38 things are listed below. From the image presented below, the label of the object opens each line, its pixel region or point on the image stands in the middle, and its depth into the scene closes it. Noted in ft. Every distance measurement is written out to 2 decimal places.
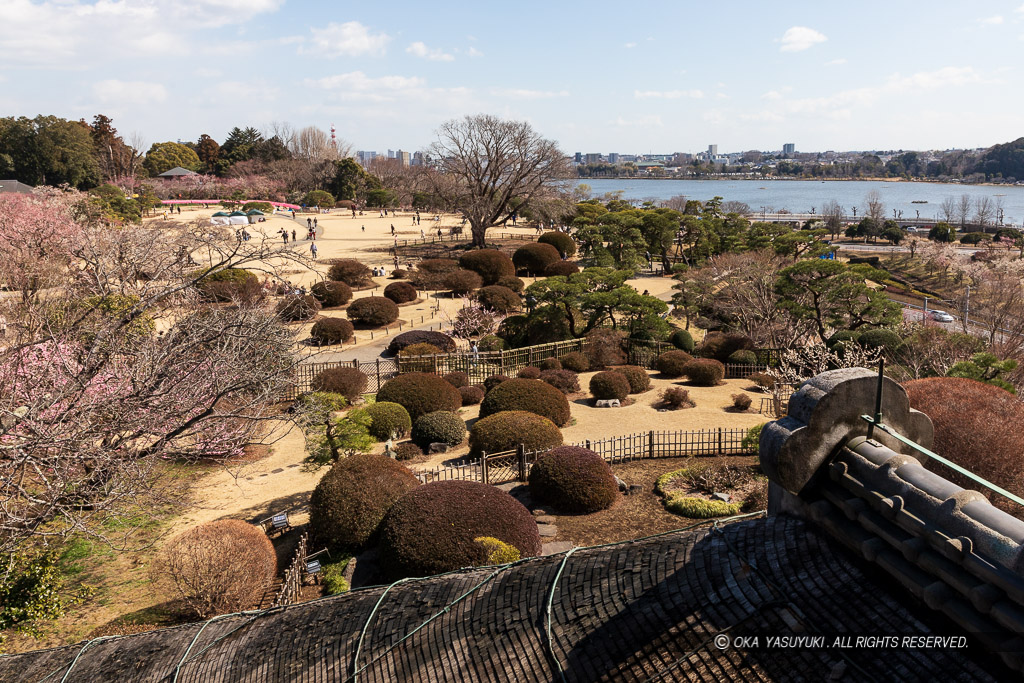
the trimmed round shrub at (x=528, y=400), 64.90
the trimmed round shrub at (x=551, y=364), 88.93
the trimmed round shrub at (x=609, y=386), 76.54
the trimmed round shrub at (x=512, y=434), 56.24
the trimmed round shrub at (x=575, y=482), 47.14
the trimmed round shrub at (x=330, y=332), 100.17
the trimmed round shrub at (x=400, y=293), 128.36
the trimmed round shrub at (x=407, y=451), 61.26
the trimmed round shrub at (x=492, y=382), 80.23
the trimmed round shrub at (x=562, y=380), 80.84
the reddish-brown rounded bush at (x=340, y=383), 76.33
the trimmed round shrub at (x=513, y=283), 136.98
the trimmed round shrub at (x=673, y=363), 88.31
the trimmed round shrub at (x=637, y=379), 80.94
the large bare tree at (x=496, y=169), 176.96
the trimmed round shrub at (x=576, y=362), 89.76
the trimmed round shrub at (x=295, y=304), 101.79
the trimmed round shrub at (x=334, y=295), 120.68
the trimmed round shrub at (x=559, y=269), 151.74
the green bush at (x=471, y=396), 79.15
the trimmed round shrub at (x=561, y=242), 171.73
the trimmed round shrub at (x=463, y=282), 135.64
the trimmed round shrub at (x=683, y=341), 97.19
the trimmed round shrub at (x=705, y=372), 83.41
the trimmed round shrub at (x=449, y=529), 36.22
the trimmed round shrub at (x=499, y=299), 118.52
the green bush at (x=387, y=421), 64.90
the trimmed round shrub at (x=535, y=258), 154.30
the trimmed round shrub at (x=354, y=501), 42.19
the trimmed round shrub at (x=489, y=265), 143.23
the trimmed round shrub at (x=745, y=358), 89.23
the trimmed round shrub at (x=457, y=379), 82.38
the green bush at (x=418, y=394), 69.67
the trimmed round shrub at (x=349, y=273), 136.67
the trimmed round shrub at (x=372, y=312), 111.96
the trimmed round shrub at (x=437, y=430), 63.87
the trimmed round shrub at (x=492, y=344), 94.48
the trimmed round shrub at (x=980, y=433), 37.24
